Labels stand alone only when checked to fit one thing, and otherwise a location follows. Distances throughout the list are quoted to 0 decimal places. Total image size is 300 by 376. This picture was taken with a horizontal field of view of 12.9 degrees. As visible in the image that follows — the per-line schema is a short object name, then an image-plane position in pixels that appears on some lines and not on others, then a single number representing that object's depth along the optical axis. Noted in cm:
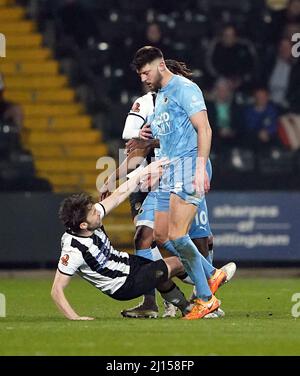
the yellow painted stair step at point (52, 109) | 2242
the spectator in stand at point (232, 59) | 2106
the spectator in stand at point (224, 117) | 2075
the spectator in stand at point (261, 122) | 2066
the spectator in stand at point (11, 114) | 2077
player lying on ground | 1084
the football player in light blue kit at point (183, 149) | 1085
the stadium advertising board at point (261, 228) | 1927
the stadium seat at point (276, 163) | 1992
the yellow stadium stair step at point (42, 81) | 2281
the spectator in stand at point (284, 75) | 2111
